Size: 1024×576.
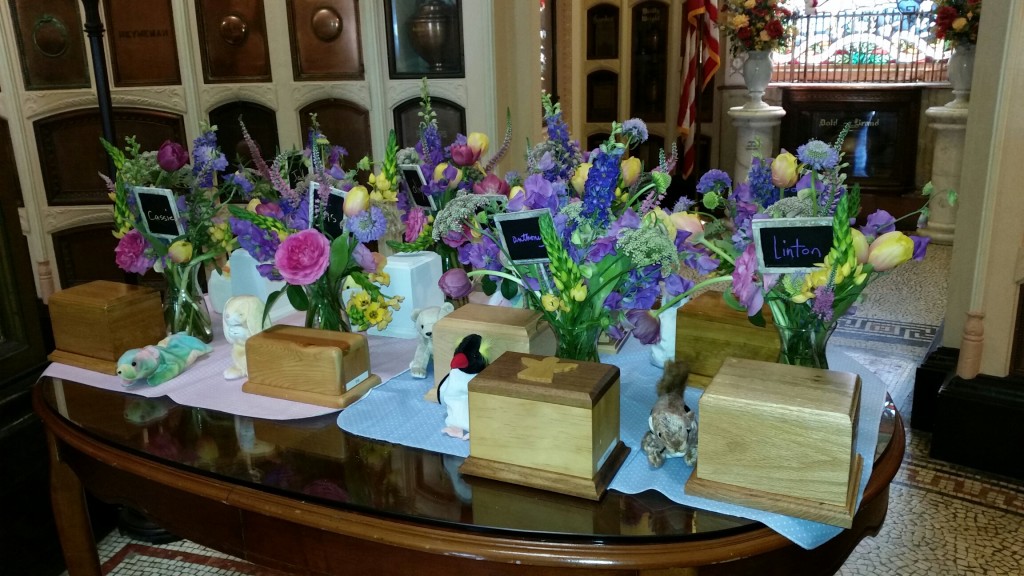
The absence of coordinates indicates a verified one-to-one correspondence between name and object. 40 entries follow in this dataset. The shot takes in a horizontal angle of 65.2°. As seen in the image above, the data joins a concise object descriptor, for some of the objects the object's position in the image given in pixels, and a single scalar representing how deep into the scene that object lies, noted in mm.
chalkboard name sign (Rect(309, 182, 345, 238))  1447
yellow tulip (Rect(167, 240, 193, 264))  1609
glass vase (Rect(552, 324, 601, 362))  1271
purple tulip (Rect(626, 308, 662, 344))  1349
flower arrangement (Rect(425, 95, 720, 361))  1152
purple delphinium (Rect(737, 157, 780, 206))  1338
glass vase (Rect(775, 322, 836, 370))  1178
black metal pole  1973
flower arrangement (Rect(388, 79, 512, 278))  1628
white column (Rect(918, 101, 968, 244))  4820
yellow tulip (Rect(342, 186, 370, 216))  1386
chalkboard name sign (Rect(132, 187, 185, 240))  1599
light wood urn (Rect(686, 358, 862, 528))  968
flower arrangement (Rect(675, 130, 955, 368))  1064
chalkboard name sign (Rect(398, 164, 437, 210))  1740
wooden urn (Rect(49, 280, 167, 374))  1568
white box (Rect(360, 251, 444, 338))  1728
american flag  5715
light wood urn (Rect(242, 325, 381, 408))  1357
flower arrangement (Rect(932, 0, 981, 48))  4496
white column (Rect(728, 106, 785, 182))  5594
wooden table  986
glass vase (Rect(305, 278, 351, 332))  1507
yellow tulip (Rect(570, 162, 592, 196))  1319
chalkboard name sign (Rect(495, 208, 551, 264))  1217
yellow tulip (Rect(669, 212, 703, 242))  1249
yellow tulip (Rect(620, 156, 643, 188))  1380
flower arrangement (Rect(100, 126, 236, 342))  1645
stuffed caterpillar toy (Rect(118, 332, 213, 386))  1451
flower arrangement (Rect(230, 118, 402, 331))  1372
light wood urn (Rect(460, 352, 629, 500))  1048
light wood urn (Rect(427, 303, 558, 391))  1291
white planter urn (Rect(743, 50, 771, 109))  5488
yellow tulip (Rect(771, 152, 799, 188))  1277
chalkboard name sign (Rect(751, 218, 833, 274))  1092
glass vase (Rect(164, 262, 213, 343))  1659
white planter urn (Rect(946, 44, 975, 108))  4727
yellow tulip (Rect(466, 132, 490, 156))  1677
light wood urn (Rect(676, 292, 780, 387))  1357
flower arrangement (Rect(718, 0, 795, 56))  5242
